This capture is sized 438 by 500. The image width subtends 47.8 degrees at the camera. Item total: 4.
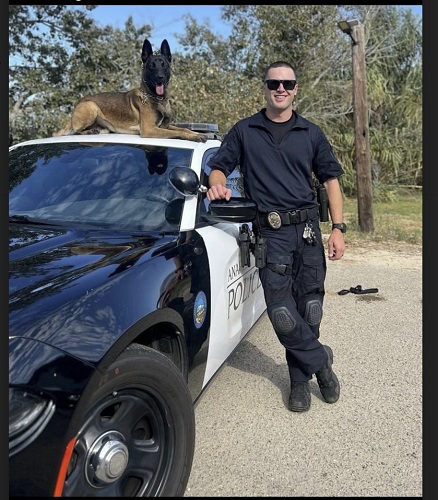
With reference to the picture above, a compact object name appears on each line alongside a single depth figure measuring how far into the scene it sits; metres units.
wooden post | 9.62
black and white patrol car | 1.50
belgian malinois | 3.85
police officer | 3.00
